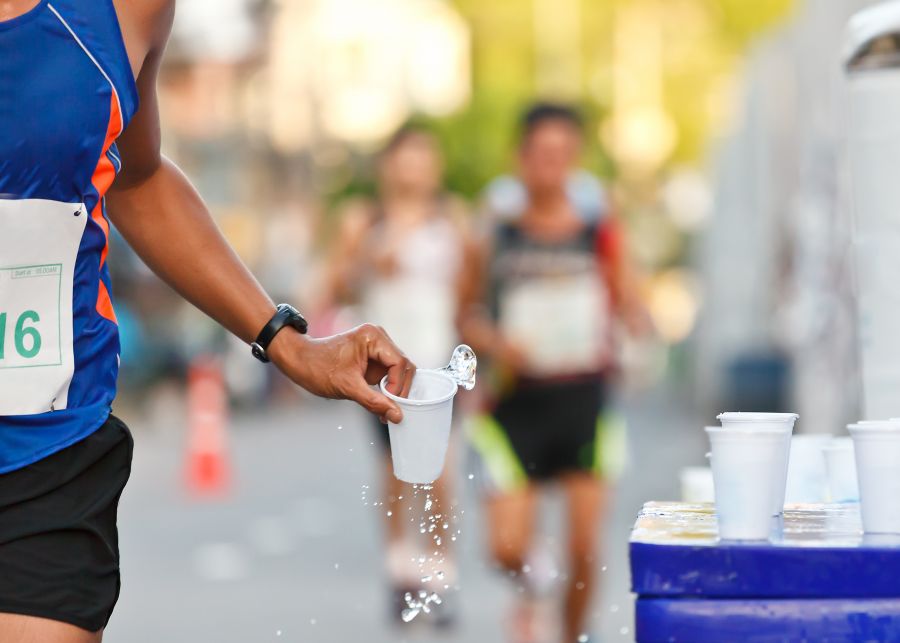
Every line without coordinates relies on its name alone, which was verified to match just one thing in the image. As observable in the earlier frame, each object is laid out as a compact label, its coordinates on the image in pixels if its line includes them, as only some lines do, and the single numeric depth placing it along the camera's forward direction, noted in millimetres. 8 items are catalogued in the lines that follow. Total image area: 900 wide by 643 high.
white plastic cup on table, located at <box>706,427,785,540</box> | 5574
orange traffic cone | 32094
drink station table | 5293
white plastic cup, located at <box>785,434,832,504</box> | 8164
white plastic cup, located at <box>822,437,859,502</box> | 7434
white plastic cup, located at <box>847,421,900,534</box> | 5805
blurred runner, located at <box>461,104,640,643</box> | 14242
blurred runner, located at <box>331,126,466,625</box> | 17031
